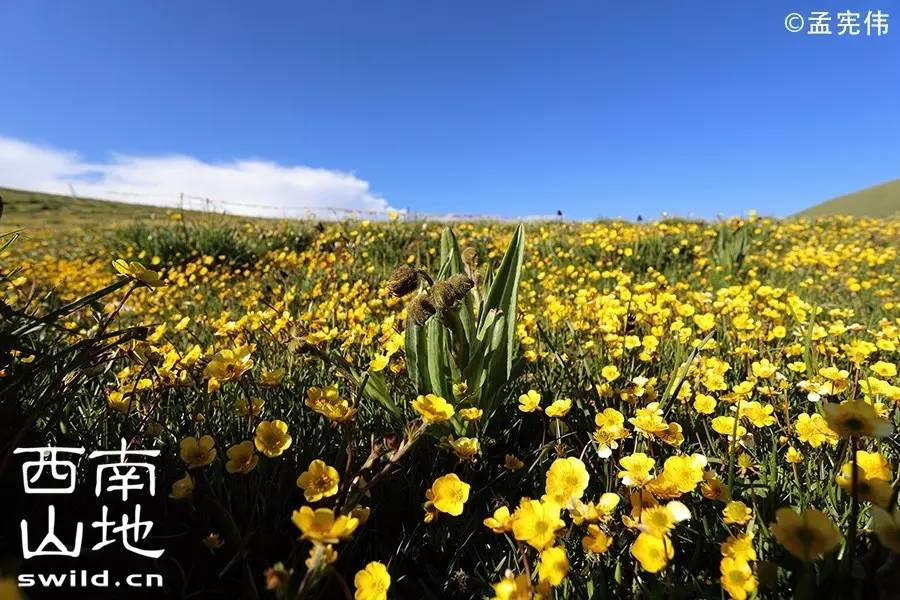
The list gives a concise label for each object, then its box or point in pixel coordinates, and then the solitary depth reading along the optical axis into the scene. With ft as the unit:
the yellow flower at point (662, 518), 0.80
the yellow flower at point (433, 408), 1.04
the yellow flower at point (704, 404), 1.36
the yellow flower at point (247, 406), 1.29
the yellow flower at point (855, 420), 0.75
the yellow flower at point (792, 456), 1.18
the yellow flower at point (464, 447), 1.14
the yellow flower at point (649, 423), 1.09
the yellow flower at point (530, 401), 1.37
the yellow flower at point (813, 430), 1.16
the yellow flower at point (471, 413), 1.32
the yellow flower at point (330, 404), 1.08
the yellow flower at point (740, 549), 0.81
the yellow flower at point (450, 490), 1.01
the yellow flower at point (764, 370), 1.50
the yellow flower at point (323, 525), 0.72
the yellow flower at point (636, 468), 0.92
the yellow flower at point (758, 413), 1.30
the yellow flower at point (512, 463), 1.23
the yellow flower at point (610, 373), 1.64
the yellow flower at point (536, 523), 0.81
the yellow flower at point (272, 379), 1.26
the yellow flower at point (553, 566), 0.77
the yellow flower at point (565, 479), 0.96
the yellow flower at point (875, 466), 0.89
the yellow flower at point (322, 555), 0.68
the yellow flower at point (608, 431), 1.16
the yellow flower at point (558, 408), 1.29
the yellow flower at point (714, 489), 0.94
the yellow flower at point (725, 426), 1.30
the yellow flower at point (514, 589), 0.73
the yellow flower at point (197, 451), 1.04
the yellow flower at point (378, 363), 1.46
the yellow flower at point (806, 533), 0.69
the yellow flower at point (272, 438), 1.04
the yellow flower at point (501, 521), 0.85
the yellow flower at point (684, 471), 0.93
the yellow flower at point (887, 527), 0.66
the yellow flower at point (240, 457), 1.01
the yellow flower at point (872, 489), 0.78
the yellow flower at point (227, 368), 1.19
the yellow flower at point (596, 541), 0.84
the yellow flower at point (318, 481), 0.93
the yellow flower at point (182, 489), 0.98
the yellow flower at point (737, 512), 0.93
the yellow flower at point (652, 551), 0.79
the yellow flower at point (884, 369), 1.43
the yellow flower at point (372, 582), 0.83
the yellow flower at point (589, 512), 0.86
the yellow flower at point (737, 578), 0.77
